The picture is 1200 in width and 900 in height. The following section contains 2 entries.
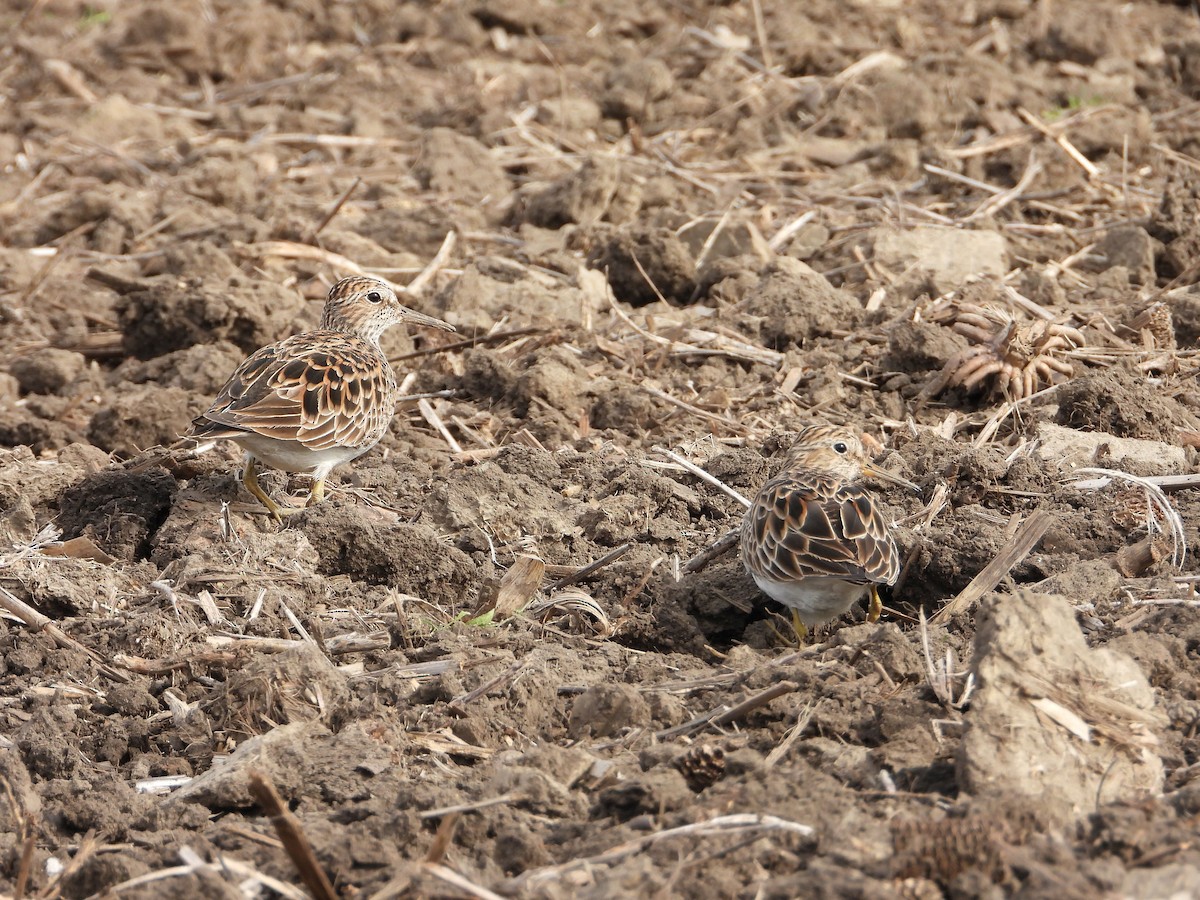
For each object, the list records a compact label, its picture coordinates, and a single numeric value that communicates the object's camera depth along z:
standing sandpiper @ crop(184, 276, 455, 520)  14.85
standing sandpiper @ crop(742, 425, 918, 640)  12.13
